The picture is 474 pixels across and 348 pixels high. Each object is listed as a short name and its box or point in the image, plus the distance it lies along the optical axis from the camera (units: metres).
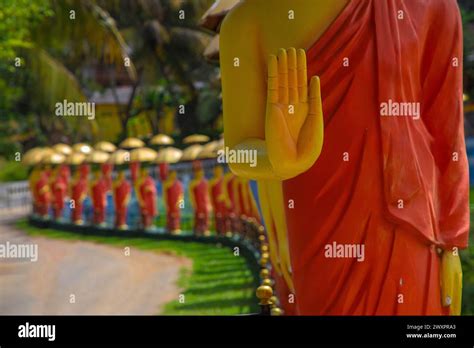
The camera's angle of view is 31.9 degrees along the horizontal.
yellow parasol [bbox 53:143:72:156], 13.71
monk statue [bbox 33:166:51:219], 13.61
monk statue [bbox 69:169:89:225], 13.07
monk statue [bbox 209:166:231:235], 10.94
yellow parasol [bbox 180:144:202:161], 11.62
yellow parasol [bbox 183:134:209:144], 13.48
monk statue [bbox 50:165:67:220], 13.50
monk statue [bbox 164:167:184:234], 11.49
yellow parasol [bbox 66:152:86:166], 13.11
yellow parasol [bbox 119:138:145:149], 13.50
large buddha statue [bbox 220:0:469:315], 3.11
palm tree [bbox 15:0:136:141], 12.39
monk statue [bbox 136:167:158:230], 12.01
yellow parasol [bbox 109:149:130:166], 12.62
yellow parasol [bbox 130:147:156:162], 12.41
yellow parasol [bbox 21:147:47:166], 13.19
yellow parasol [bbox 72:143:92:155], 13.36
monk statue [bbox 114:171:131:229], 12.37
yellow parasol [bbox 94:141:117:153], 13.45
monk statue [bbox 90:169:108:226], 12.76
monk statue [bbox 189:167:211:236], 11.15
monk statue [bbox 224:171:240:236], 10.41
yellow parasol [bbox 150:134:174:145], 13.12
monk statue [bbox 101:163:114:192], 13.01
